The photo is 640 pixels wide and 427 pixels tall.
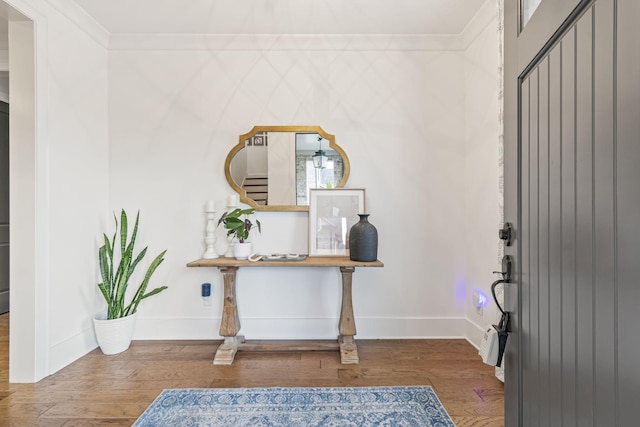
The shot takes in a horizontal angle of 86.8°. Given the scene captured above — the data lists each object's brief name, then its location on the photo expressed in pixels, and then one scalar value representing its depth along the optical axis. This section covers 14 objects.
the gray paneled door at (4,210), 3.53
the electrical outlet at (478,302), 2.54
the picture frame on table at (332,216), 2.78
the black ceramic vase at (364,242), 2.46
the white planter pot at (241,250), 2.58
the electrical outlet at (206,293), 2.79
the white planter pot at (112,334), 2.51
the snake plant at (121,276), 2.55
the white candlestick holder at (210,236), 2.71
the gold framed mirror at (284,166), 2.80
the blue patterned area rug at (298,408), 1.72
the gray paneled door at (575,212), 0.61
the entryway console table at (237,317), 2.44
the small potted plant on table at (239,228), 2.52
